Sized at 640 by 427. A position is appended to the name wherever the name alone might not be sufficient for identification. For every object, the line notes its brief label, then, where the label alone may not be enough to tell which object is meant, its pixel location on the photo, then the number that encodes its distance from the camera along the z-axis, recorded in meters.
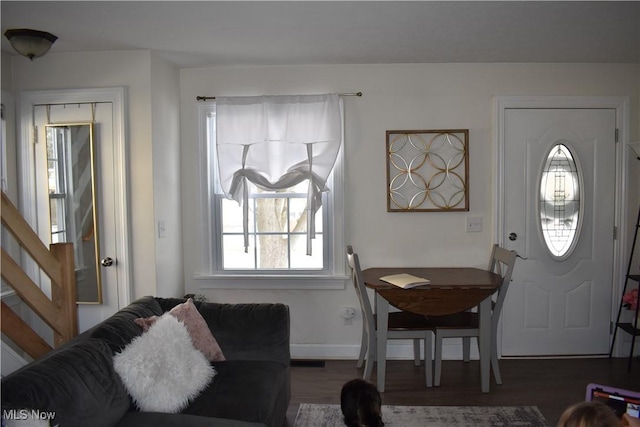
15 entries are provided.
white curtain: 3.55
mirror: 3.21
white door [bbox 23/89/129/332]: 3.19
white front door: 3.62
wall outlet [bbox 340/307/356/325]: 3.69
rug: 2.69
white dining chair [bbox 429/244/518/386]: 3.11
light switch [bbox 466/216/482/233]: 3.66
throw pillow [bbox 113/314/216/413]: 1.98
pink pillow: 2.40
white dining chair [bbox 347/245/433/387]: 3.11
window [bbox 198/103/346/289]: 3.71
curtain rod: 3.62
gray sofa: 1.64
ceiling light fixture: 2.58
